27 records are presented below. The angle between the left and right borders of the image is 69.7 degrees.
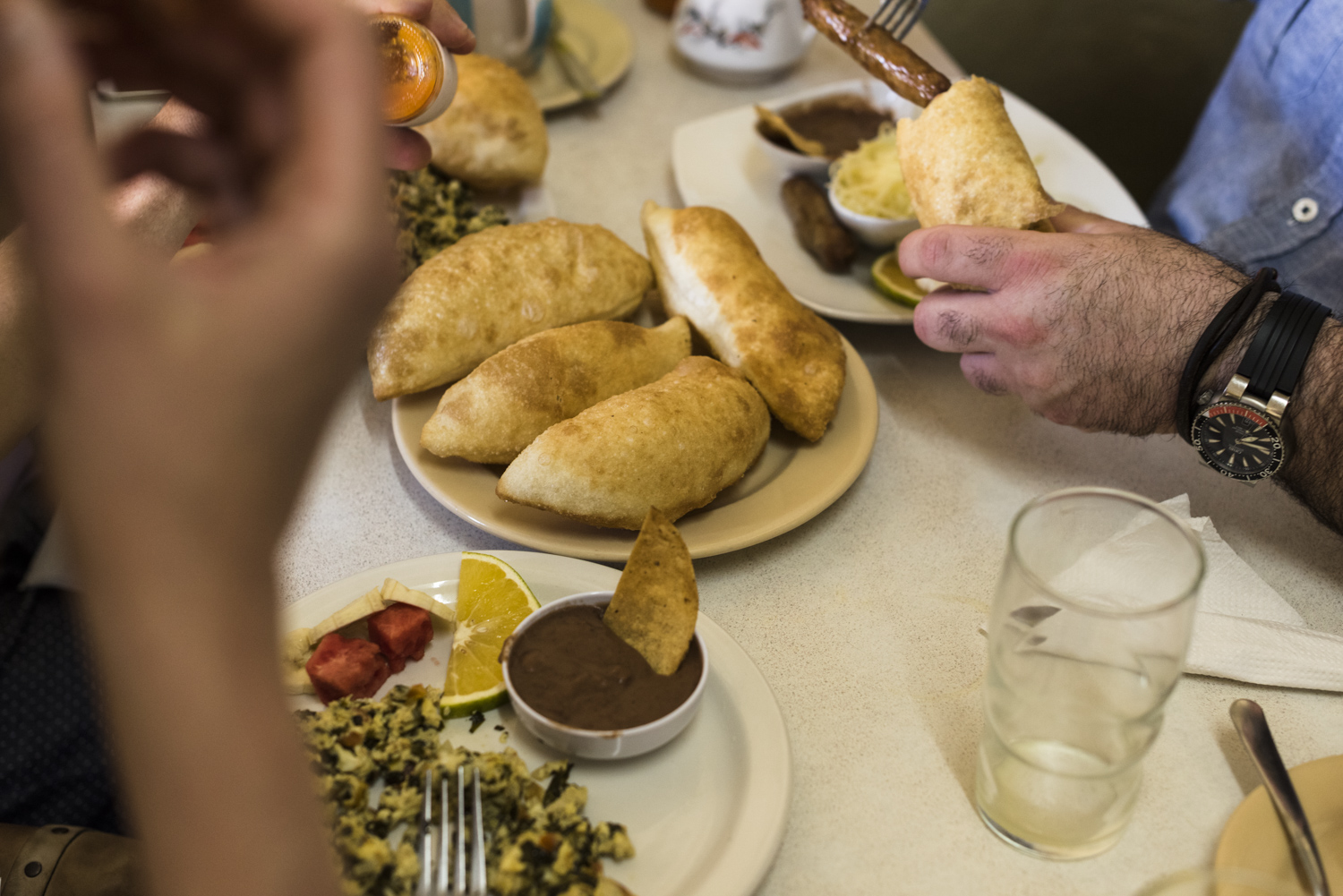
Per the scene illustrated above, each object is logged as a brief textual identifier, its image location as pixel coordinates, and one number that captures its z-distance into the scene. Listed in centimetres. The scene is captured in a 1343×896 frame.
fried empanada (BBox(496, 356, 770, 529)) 103
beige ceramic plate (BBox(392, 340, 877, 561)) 105
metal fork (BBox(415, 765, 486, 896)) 71
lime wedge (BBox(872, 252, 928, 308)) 145
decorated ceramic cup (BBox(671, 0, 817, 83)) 194
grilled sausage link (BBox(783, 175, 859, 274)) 154
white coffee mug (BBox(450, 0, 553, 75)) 181
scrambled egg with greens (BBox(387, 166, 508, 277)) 140
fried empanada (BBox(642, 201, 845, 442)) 122
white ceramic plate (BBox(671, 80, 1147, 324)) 155
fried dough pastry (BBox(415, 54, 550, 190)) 152
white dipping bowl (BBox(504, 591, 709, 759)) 79
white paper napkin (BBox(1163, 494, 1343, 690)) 97
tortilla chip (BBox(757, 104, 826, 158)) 168
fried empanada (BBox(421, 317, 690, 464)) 110
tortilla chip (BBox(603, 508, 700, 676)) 84
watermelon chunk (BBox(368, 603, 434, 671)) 90
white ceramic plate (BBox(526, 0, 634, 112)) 194
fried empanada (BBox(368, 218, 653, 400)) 118
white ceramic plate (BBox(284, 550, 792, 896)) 77
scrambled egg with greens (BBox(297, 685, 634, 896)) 71
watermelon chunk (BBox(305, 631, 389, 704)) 87
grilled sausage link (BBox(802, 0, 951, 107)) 135
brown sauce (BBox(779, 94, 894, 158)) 176
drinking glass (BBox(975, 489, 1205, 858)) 70
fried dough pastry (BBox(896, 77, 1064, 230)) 124
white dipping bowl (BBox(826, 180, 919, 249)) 152
